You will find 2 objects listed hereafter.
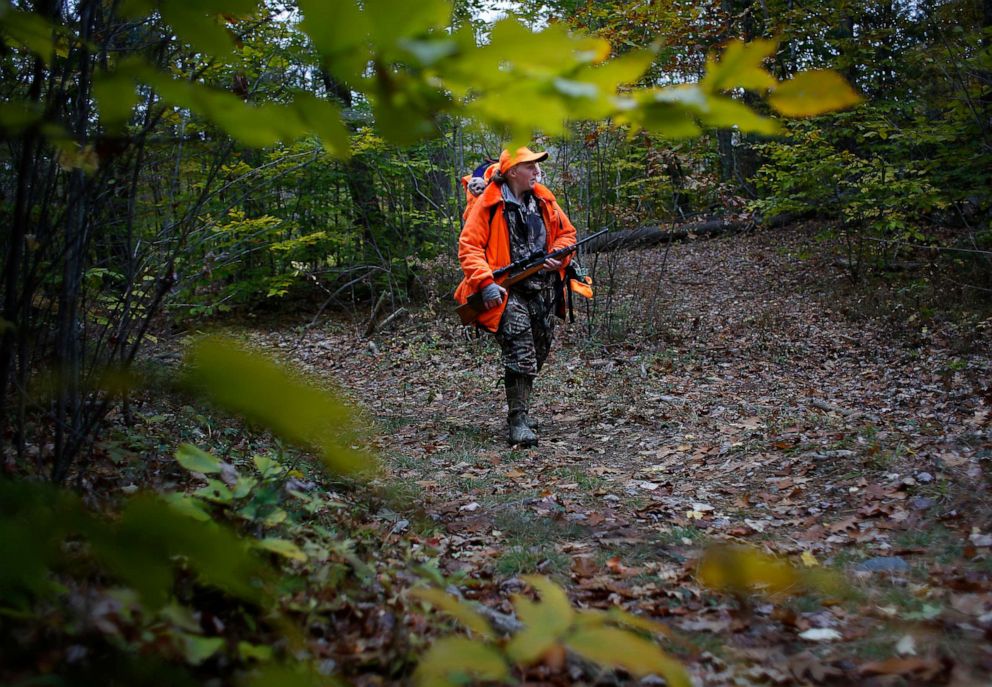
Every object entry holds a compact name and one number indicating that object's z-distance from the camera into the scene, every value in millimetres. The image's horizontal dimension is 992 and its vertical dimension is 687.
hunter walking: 6086
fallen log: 17688
